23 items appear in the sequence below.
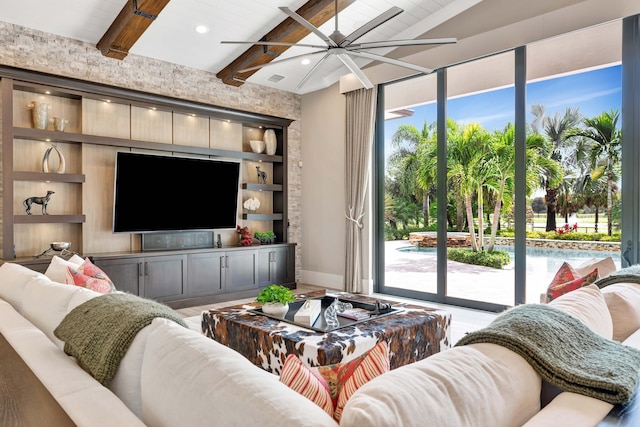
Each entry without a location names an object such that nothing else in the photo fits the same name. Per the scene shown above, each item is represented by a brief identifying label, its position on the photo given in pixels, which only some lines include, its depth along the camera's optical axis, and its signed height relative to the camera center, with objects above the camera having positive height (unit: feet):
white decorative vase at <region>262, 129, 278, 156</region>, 21.30 +3.46
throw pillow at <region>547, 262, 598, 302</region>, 8.11 -1.40
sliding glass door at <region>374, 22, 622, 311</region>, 13.66 +1.53
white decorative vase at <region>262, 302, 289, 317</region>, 10.27 -2.34
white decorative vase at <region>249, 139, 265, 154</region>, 20.85 +3.19
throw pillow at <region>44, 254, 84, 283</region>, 9.20 -1.27
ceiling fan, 9.86 +4.13
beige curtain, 19.34 +1.95
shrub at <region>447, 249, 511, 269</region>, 15.70 -1.75
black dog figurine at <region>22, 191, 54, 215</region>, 14.40 +0.33
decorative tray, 9.39 -2.50
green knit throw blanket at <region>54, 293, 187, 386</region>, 3.99 -1.20
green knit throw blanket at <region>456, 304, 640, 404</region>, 3.18 -1.16
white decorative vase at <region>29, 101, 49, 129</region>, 14.71 +3.32
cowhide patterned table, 8.18 -2.60
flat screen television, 16.39 +0.72
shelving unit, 14.17 +2.58
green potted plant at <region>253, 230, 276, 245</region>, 20.66 -1.25
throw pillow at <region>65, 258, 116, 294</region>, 8.89 -1.43
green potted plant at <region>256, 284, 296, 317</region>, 10.28 -2.16
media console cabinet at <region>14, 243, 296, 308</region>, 15.57 -2.47
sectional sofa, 2.46 -1.18
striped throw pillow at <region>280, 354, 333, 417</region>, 3.42 -1.41
